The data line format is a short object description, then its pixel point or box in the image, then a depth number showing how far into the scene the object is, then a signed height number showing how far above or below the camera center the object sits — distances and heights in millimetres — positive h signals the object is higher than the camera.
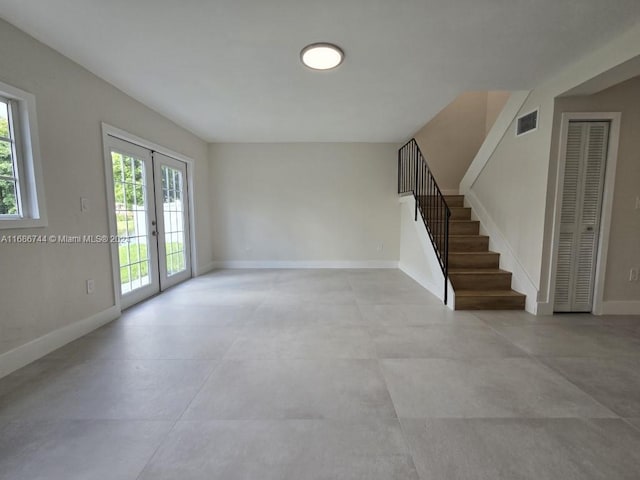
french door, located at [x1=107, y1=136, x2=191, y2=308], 3406 -44
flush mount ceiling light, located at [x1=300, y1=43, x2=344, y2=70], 2383 +1405
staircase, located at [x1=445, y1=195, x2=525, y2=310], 3418 -764
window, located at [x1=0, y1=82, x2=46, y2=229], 2146 +403
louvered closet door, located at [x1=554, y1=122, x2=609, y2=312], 3064 +1
